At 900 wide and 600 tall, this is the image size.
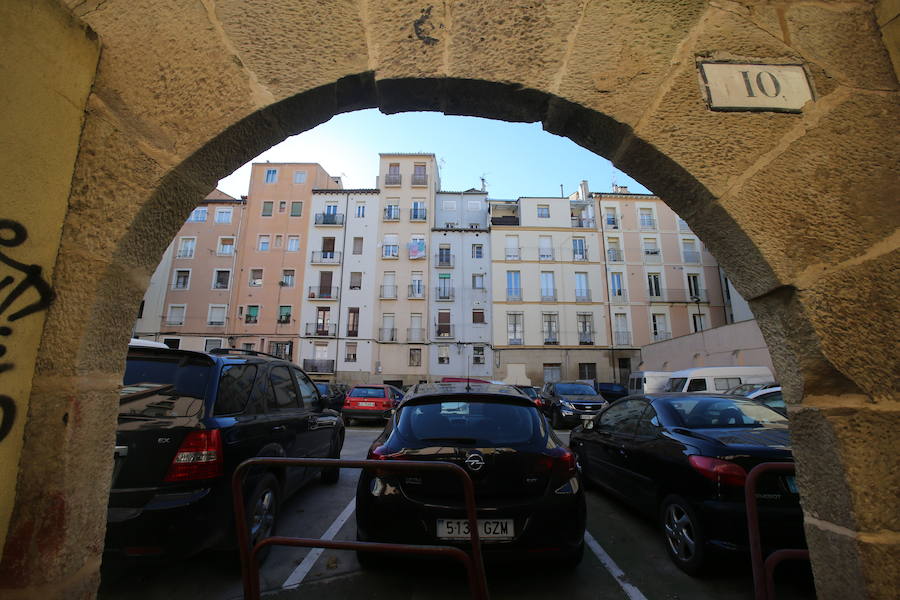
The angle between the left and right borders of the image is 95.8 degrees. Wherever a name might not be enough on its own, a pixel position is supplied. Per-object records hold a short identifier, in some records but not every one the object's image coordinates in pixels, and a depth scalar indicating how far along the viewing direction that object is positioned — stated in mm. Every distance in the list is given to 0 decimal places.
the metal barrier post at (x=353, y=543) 1803
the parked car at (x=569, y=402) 13398
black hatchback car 2719
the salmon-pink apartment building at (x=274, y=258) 29578
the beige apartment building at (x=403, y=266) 29891
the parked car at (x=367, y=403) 13145
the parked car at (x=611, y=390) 20389
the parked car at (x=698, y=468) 2889
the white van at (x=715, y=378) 13539
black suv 2586
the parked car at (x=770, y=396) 8095
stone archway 1299
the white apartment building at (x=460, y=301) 29672
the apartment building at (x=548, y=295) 29141
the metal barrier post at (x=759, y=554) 1820
